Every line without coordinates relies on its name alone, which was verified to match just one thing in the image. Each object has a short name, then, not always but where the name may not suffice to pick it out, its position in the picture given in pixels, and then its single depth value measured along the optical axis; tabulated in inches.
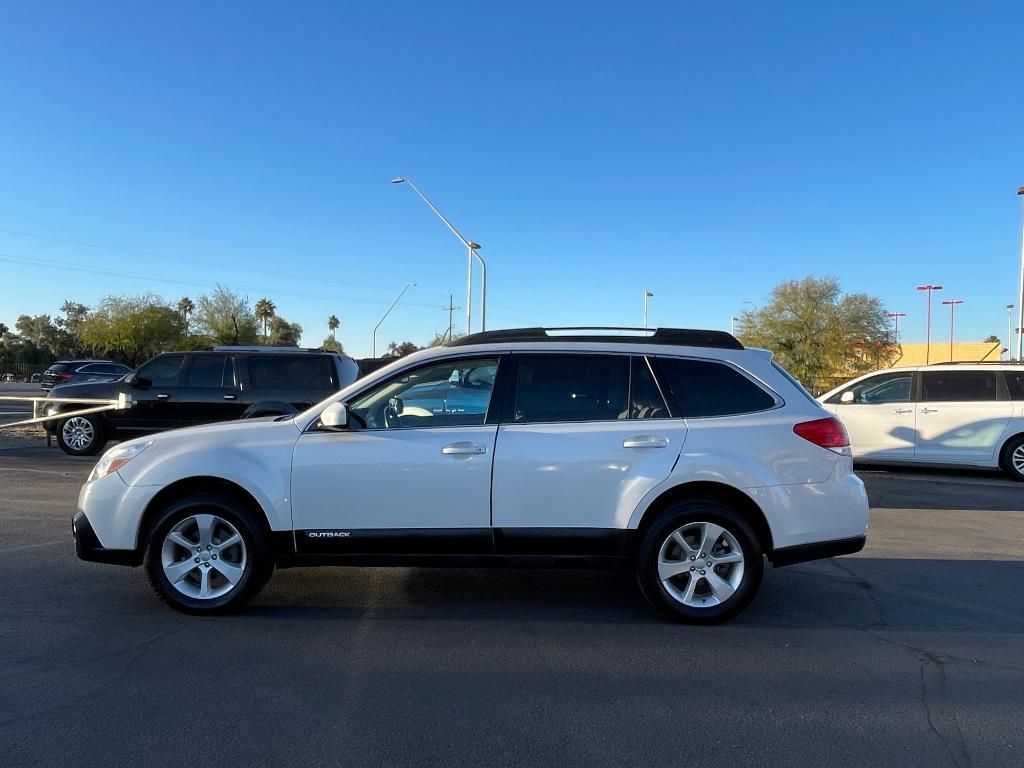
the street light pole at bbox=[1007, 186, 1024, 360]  884.0
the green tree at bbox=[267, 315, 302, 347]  3190.9
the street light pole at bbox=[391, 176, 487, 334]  994.0
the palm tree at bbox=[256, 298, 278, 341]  3327.8
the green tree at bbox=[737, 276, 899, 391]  1550.2
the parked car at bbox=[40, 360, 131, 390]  1015.0
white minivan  448.5
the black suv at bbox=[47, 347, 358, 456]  410.6
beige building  2577.3
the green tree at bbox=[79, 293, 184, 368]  2084.2
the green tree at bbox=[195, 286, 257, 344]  2178.9
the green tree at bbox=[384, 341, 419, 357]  2859.5
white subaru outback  183.2
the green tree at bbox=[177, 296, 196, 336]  2424.3
